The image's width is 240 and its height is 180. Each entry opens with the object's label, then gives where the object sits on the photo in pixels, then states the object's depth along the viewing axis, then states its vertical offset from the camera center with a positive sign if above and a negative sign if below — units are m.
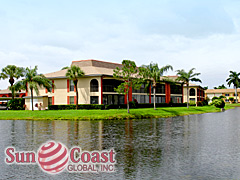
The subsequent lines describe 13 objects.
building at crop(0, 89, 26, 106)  94.77 +2.29
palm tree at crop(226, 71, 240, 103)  119.12 +8.22
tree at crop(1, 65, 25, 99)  61.75 +5.91
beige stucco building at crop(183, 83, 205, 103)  100.95 +2.40
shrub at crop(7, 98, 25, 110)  59.88 -0.88
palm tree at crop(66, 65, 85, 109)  52.16 +4.89
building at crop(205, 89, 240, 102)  147.00 +2.95
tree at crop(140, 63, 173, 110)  50.97 +5.18
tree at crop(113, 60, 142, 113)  43.53 +4.30
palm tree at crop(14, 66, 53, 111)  52.47 +3.84
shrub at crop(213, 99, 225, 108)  71.12 -1.14
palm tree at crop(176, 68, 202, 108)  63.47 +5.15
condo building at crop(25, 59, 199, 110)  54.22 +1.95
